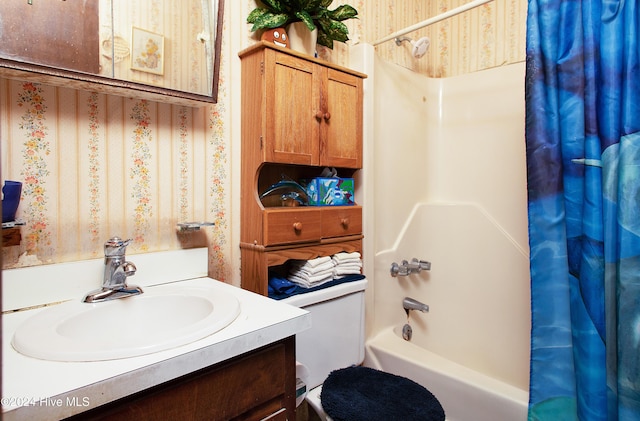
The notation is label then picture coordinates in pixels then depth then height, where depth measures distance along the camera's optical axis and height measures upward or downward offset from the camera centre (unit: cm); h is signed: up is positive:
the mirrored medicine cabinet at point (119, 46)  94 +42
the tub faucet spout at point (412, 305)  205 -55
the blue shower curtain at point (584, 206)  120 -2
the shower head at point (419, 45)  195 +77
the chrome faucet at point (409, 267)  202 -35
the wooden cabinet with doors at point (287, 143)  136 +21
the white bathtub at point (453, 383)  148 -73
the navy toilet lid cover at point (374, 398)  121 -64
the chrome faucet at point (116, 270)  107 -19
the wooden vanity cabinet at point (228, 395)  71 -39
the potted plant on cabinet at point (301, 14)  144 +71
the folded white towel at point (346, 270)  154 -28
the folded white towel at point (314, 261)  146 -23
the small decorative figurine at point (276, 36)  146 +61
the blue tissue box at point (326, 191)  158 +4
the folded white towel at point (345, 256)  156 -22
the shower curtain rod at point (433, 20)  160 +77
